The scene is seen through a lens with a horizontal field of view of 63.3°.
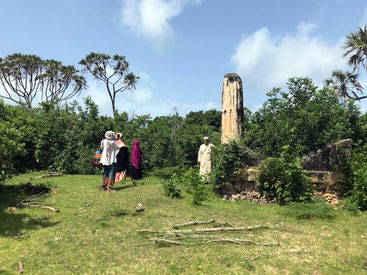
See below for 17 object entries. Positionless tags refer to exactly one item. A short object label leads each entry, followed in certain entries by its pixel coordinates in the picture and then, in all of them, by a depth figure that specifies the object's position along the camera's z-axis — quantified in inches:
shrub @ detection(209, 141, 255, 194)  326.6
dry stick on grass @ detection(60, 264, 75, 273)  154.3
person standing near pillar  382.6
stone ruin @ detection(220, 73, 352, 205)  309.1
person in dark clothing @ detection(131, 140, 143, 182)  418.6
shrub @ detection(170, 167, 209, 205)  289.9
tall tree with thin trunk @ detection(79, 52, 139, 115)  1251.7
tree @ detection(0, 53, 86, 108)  1217.7
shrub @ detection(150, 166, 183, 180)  449.1
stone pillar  379.9
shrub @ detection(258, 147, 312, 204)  287.9
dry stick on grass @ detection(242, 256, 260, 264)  166.9
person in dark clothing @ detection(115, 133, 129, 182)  395.2
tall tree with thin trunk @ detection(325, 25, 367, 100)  690.8
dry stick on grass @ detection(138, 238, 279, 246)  188.9
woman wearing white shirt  325.1
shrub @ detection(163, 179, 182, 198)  313.6
